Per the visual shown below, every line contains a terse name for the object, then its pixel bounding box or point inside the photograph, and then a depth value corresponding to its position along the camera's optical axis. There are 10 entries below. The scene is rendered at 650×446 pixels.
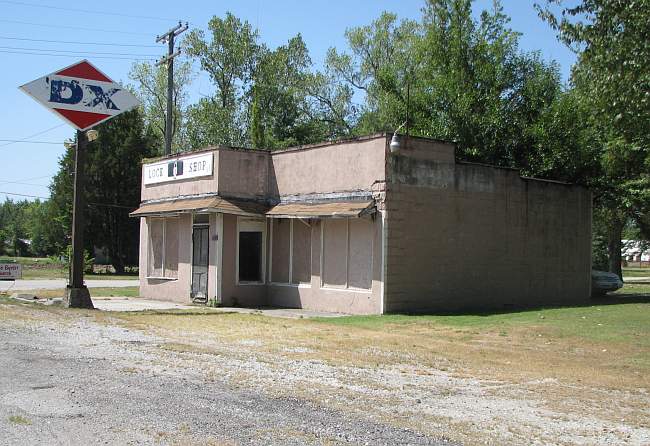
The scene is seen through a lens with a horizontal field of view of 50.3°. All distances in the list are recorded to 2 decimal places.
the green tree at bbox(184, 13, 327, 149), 46.50
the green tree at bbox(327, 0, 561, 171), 27.02
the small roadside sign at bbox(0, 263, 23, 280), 31.32
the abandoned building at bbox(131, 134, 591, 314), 19.09
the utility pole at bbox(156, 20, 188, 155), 33.69
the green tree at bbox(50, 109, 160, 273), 49.91
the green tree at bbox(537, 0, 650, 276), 13.64
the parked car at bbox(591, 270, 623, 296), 28.30
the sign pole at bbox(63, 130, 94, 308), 19.19
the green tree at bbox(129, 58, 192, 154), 52.81
